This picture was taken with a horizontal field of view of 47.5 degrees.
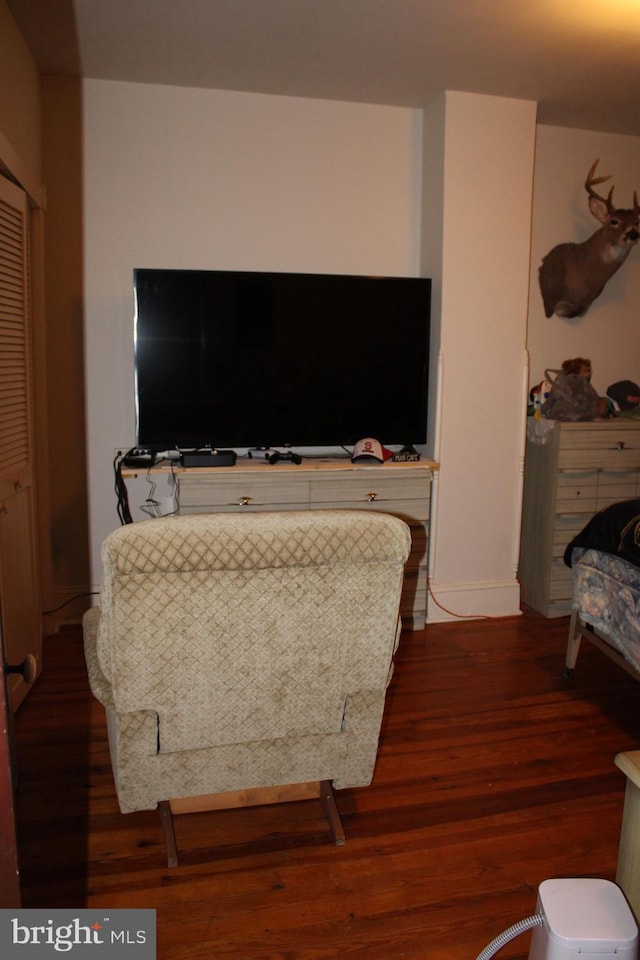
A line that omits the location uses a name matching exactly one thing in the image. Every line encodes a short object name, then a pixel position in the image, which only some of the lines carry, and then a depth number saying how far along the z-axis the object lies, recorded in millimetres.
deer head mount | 4078
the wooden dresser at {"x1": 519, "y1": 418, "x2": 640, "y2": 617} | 3746
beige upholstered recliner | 1611
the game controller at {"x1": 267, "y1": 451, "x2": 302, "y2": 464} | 3477
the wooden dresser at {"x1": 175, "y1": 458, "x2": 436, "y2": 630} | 3312
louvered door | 2617
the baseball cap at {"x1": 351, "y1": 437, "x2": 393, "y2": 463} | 3535
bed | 2682
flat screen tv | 3369
